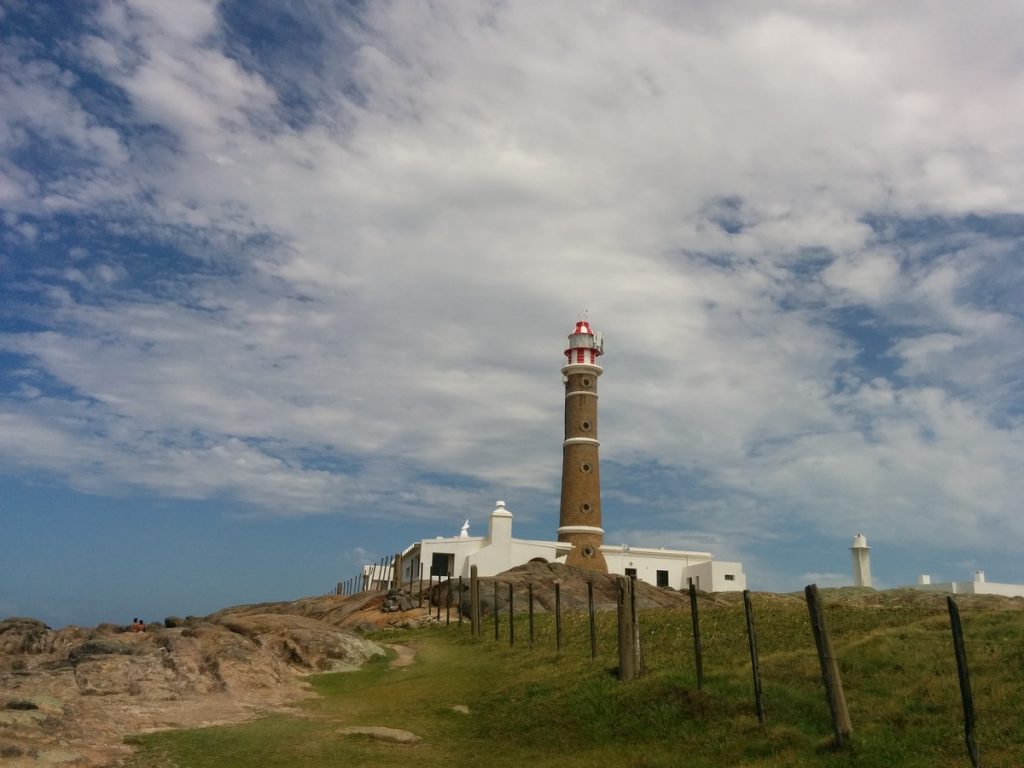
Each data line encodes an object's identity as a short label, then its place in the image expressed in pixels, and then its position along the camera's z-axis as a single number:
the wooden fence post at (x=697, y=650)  16.39
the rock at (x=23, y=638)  31.20
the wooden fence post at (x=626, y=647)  18.61
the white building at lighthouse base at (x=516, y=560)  54.84
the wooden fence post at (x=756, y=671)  14.36
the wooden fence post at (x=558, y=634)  23.91
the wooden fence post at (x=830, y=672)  12.81
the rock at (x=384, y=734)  16.69
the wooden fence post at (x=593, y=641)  21.62
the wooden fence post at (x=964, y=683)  11.18
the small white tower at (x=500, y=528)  55.28
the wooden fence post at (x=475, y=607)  31.64
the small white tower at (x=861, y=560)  60.97
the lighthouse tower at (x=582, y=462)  57.31
